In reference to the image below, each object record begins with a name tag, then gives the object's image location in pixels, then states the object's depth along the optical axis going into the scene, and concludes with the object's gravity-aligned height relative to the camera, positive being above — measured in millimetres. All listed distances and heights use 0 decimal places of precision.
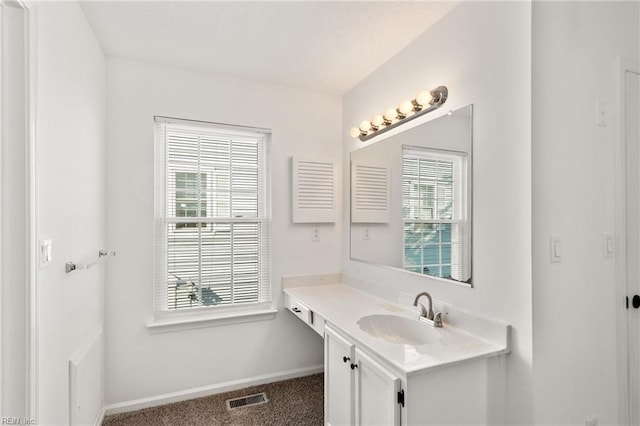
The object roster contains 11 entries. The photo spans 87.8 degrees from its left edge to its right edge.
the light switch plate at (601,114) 1537 +472
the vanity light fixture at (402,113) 1857 +645
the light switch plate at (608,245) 1550 -141
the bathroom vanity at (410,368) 1331 -678
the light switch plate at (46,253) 1290 -148
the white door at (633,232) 1587 -81
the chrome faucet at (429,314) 1745 -539
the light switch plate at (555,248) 1412 -141
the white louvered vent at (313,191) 2717 +206
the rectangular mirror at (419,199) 1724 +100
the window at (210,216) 2443 -4
